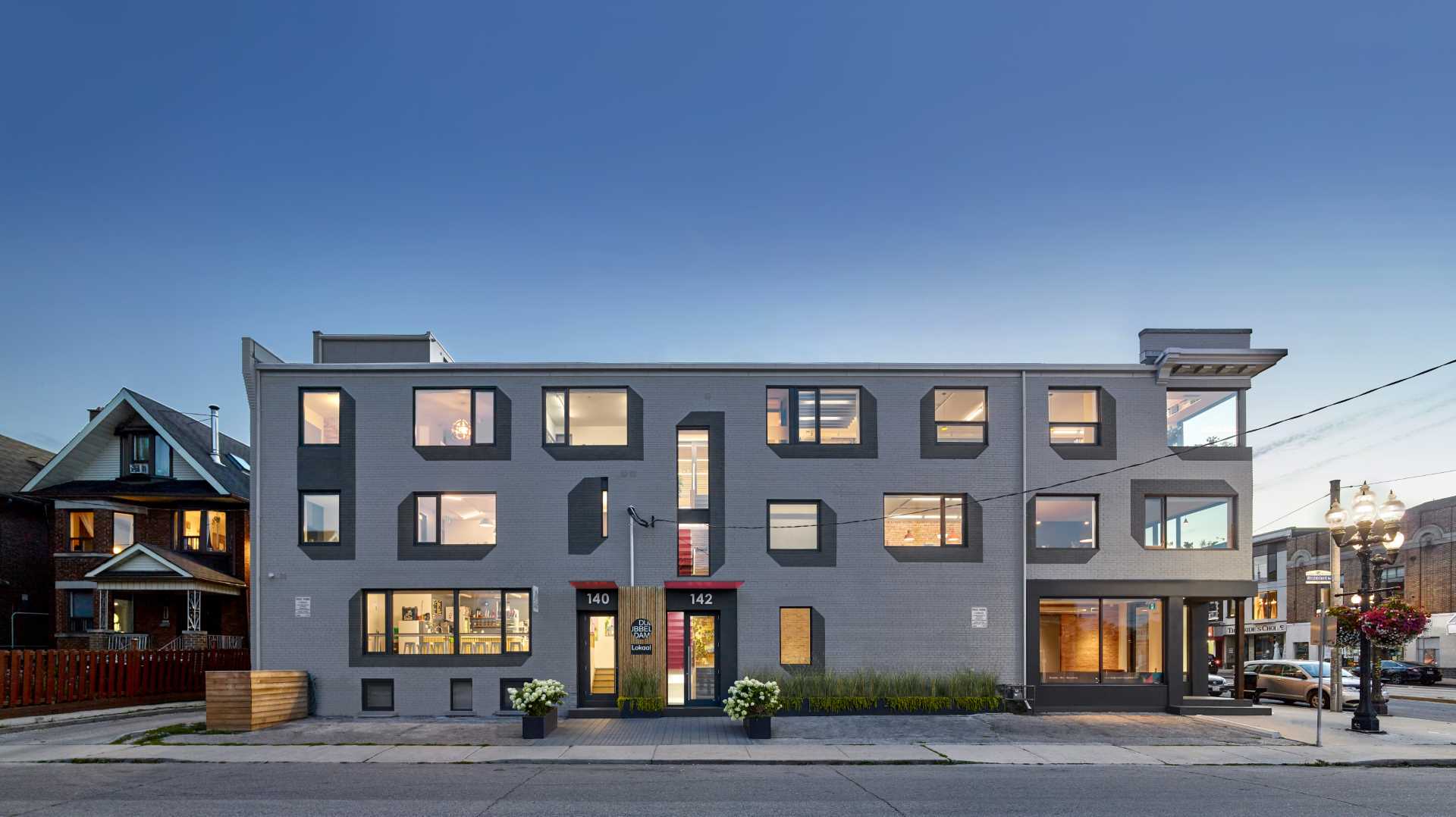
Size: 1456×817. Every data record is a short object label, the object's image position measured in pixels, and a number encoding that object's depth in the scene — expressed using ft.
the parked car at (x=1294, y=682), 84.79
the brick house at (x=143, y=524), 101.14
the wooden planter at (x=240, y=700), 62.85
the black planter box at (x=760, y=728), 60.34
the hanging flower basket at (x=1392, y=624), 67.92
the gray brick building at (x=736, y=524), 72.43
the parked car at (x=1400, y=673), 133.80
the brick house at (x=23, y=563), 111.34
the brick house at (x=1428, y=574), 155.53
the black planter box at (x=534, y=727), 60.13
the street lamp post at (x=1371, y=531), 70.95
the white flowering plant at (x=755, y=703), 60.44
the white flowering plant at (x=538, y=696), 60.39
